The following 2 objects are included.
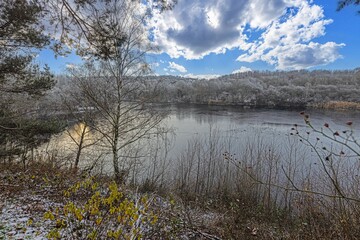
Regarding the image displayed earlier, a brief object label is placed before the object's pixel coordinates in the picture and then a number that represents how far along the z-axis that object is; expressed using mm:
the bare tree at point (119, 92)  6816
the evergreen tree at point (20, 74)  3791
